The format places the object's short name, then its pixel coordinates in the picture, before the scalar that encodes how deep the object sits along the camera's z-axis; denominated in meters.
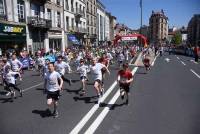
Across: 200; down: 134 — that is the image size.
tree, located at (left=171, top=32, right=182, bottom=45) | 133.50
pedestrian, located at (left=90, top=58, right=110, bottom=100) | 10.30
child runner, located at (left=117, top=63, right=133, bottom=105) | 9.53
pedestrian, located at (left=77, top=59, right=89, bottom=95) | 12.09
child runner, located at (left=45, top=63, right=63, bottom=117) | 8.13
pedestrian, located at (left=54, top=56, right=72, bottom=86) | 12.69
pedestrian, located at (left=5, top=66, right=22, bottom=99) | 11.07
